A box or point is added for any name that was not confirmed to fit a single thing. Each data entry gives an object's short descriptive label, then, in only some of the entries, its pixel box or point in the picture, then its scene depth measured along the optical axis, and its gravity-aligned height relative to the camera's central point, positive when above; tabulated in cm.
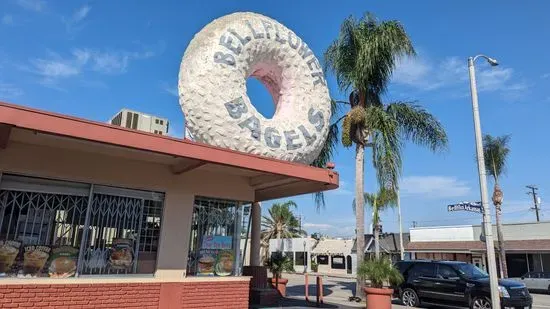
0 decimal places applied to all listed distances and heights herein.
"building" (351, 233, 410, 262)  3889 +123
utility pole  4975 +684
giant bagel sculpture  802 +319
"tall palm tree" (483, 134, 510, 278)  2911 +650
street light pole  1008 +151
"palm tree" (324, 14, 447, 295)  1571 +607
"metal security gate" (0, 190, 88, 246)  655 +43
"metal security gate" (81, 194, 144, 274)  723 +33
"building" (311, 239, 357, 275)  4544 -5
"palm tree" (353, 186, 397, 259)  3092 +363
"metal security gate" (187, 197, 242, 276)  839 +51
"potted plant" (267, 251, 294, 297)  1586 -55
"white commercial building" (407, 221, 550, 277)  2939 +111
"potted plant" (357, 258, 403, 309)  1205 -61
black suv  1354 -86
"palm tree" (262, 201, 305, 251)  5063 +350
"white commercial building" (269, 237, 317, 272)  4584 +75
